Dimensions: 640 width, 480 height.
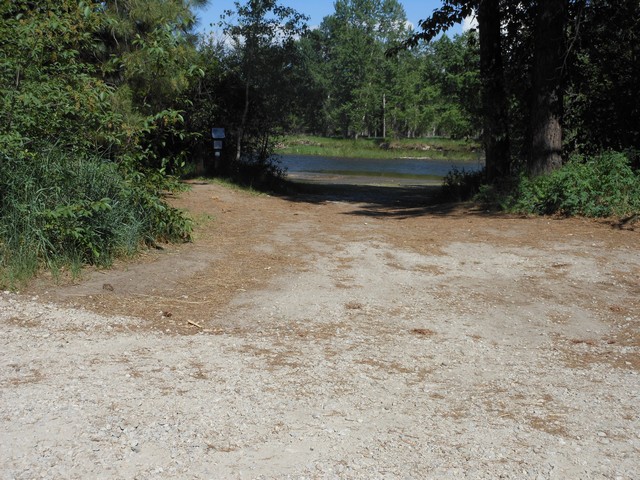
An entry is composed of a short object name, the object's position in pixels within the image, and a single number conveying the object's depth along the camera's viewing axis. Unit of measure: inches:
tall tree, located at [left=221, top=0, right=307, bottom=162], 877.2
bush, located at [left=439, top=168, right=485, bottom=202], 651.5
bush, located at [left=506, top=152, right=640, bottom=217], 458.6
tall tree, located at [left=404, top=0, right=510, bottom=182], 624.7
